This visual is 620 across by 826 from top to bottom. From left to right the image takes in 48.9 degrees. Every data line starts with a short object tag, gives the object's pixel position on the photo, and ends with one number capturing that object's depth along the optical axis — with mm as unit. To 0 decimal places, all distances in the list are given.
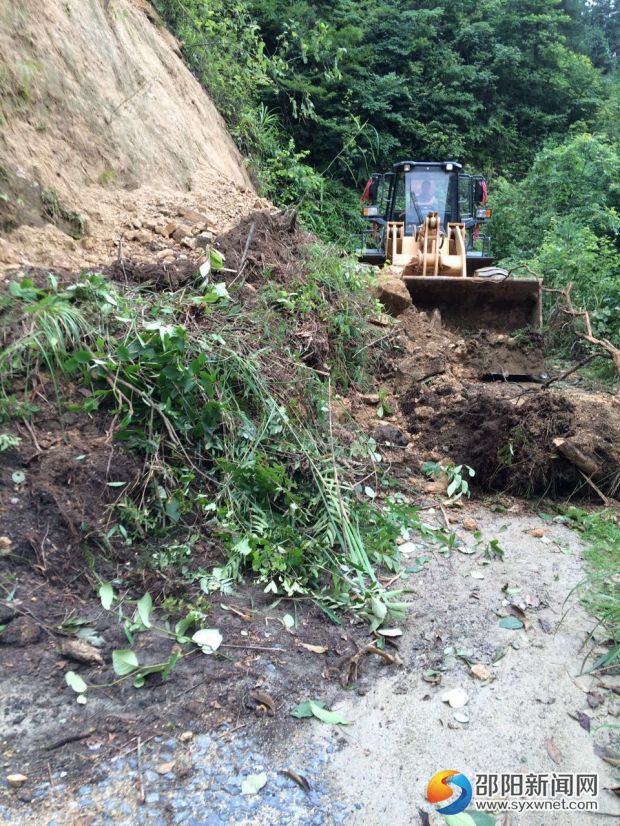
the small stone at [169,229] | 5223
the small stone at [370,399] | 5625
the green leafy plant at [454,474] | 4801
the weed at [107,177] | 5509
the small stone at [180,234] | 5207
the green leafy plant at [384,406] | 5578
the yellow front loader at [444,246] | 7402
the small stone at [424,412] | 5516
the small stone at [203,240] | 5145
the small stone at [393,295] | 6770
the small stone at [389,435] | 5121
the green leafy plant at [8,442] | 3246
